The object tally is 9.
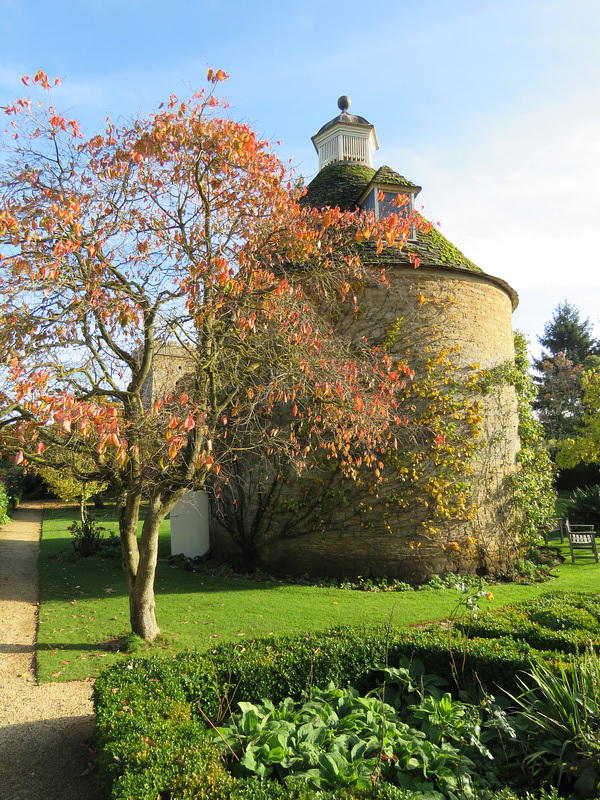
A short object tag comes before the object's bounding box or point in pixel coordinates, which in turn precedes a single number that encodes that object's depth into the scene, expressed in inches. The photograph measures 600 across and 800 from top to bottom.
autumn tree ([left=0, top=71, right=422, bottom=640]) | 237.9
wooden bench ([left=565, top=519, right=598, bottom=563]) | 507.0
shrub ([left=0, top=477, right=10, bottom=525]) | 734.5
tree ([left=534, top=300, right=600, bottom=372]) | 1594.5
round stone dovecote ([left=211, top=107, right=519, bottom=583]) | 415.5
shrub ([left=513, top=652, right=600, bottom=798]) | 138.6
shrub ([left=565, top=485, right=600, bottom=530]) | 661.9
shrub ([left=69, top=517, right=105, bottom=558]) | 550.3
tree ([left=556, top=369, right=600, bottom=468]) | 863.7
